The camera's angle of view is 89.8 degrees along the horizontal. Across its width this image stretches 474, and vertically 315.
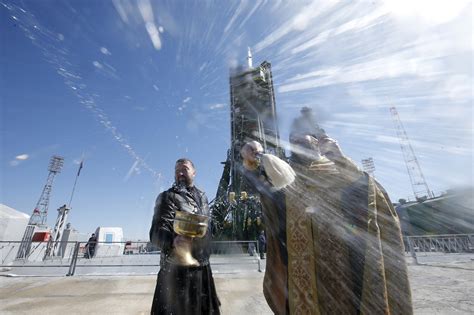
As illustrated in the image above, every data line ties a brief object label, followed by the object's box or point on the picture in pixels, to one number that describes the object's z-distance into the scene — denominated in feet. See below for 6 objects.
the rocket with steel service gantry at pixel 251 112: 95.40
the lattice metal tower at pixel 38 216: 40.37
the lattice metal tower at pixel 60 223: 56.43
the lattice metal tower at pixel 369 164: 147.77
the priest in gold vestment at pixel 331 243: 5.48
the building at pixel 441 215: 79.15
